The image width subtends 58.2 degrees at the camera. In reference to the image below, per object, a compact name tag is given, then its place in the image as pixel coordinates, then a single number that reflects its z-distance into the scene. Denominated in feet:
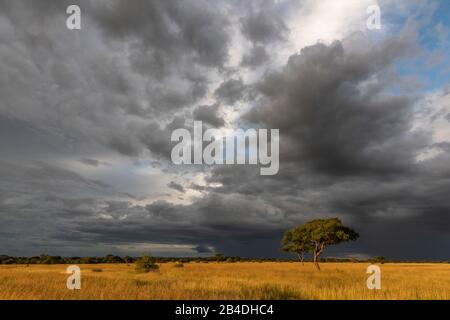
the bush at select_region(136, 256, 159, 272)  169.68
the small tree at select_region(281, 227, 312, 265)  217.77
